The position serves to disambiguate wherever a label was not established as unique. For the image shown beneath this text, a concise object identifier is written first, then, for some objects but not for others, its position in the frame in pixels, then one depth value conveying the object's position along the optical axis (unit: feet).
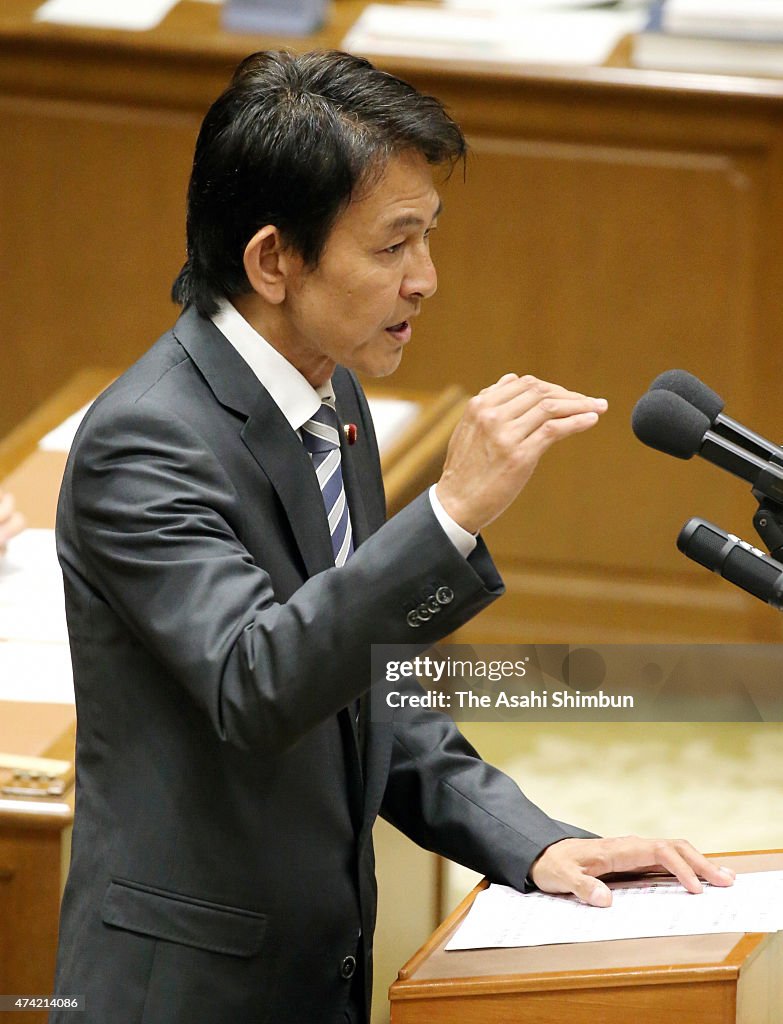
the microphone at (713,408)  40.15
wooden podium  40.14
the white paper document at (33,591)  43.43
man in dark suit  40.68
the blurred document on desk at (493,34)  58.91
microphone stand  40.12
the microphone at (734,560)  40.02
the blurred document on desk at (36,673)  42.97
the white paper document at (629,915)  40.52
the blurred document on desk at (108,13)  61.21
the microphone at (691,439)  40.11
